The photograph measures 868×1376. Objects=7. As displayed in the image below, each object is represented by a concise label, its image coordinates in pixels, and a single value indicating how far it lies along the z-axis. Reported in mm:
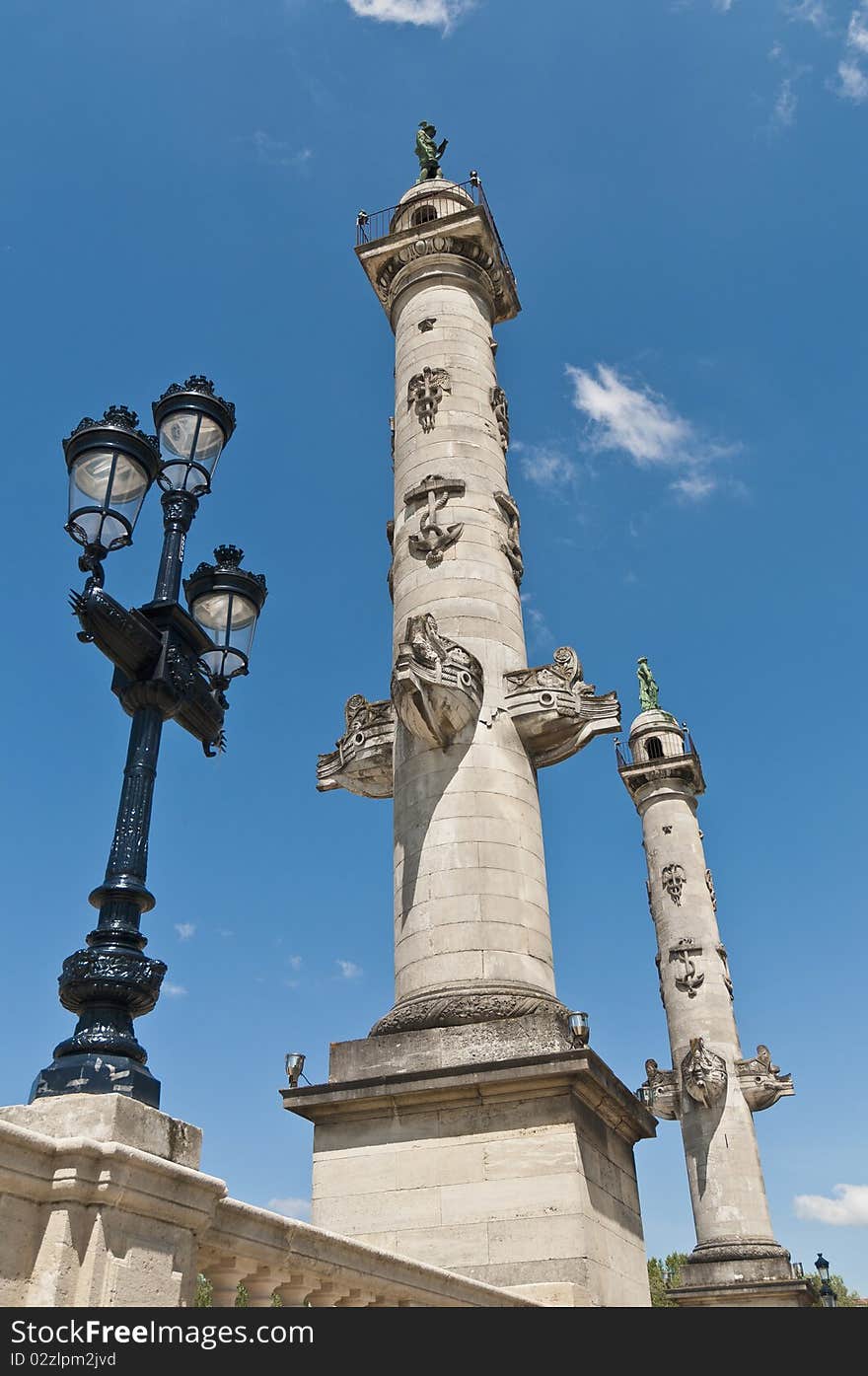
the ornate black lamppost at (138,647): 5285
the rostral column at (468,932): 10445
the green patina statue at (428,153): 22297
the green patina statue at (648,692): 44406
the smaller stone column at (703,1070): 28953
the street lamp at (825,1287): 28153
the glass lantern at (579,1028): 10781
